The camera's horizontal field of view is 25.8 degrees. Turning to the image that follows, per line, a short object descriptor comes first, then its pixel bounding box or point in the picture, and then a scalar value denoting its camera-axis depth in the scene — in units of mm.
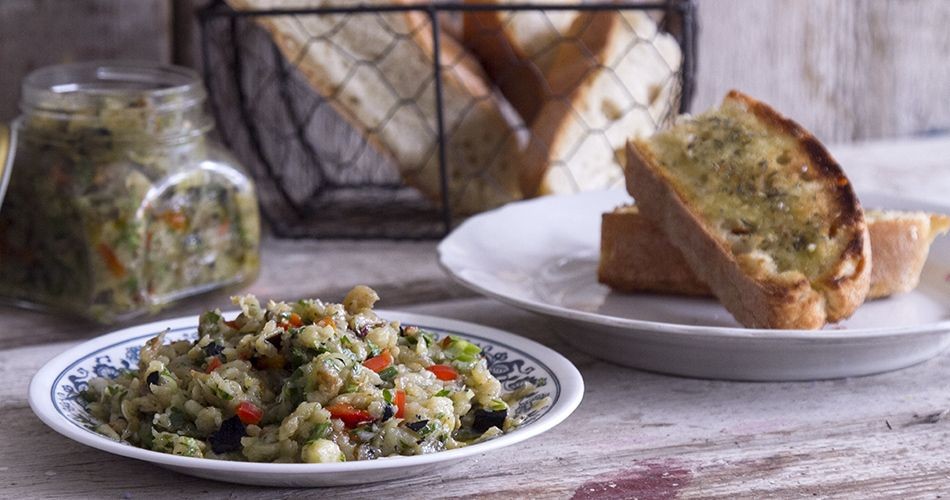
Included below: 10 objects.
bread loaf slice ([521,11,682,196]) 1012
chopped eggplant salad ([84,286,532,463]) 712
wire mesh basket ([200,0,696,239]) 996
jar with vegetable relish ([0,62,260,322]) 870
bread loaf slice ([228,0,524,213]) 996
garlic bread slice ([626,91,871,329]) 804
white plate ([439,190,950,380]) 783
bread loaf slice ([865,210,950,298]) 849
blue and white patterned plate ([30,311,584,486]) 698
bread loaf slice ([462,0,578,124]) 1026
